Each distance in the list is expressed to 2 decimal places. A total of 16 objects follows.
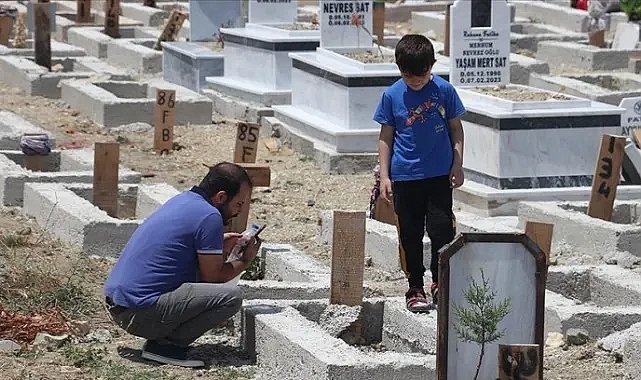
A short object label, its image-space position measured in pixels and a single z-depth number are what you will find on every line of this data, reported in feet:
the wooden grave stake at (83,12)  83.46
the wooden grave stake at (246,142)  40.06
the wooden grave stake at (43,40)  62.80
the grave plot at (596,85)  56.18
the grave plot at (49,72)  59.52
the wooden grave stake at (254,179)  32.86
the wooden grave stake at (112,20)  77.25
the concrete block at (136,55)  66.85
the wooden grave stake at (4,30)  71.15
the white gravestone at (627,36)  73.41
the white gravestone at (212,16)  64.34
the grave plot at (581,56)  68.13
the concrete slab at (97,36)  73.00
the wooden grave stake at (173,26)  69.10
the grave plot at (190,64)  59.82
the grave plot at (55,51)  67.15
